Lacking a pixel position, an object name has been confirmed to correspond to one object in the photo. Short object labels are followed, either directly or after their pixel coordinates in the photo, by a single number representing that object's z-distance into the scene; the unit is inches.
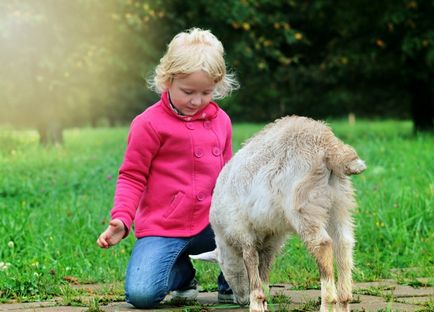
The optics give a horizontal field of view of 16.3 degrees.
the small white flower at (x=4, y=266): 367.2
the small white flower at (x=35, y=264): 380.2
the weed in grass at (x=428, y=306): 282.6
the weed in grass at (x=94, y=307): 294.3
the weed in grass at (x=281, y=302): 287.0
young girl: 318.3
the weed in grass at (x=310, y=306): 286.3
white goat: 241.3
